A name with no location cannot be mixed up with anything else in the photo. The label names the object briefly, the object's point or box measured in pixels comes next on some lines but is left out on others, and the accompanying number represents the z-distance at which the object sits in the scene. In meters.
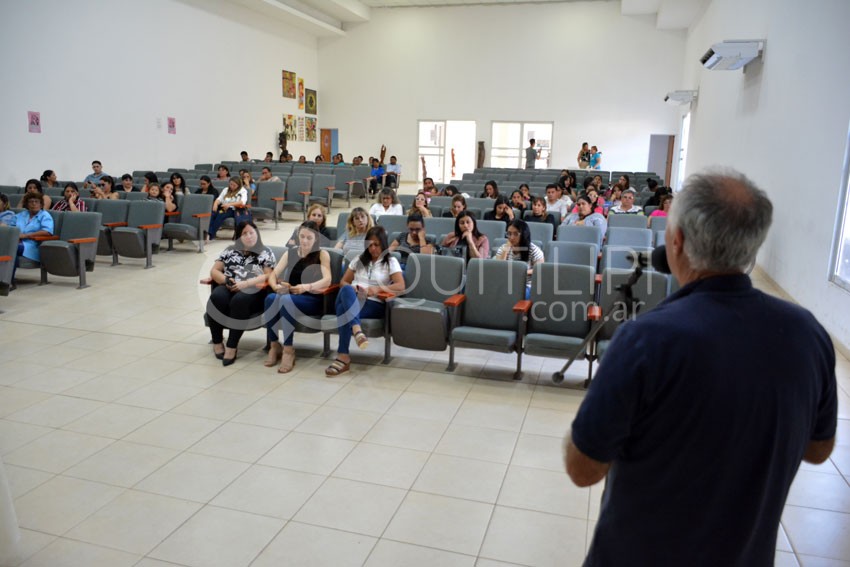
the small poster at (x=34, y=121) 11.25
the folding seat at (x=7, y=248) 5.96
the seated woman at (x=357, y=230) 5.66
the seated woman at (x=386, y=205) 8.12
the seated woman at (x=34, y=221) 6.95
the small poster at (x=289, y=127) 20.19
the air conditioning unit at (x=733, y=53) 8.41
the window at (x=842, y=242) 5.30
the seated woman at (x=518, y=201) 8.62
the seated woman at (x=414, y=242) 5.74
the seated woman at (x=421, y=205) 8.01
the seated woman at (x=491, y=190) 9.90
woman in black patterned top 4.87
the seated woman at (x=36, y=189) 8.08
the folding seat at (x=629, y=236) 6.43
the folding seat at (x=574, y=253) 5.77
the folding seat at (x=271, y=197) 11.30
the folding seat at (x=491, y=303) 4.62
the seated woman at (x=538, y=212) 7.37
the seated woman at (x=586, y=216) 7.25
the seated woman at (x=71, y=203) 8.18
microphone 1.35
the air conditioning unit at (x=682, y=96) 15.04
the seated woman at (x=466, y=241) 5.96
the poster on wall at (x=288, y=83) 20.06
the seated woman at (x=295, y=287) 4.81
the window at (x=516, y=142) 20.55
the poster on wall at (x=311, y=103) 21.70
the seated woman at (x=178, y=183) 10.33
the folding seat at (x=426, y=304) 4.69
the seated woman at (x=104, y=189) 9.44
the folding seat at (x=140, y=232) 8.02
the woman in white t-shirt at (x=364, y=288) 4.73
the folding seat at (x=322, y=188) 12.73
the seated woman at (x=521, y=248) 5.59
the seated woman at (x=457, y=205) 7.42
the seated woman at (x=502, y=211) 7.38
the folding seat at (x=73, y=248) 6.89
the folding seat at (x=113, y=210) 8.40
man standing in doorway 18.44
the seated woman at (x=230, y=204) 10.01
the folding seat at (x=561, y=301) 4.64
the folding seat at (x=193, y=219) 8.98
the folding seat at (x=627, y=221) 7.48
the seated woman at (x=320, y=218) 6.09
